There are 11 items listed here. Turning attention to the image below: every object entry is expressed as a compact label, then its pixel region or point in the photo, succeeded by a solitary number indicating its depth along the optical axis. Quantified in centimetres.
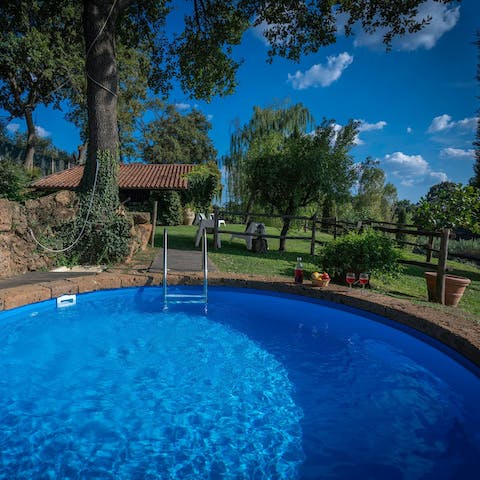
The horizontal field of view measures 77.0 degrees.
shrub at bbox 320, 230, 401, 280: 578
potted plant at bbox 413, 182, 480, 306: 520
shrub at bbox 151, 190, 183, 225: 1855
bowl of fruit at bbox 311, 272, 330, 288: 548
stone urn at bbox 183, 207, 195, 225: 1931
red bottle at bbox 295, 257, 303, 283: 572
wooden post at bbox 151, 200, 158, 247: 989
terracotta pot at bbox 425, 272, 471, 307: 510
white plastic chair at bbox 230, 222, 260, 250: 996
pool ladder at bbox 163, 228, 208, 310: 525
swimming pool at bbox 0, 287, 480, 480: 220
